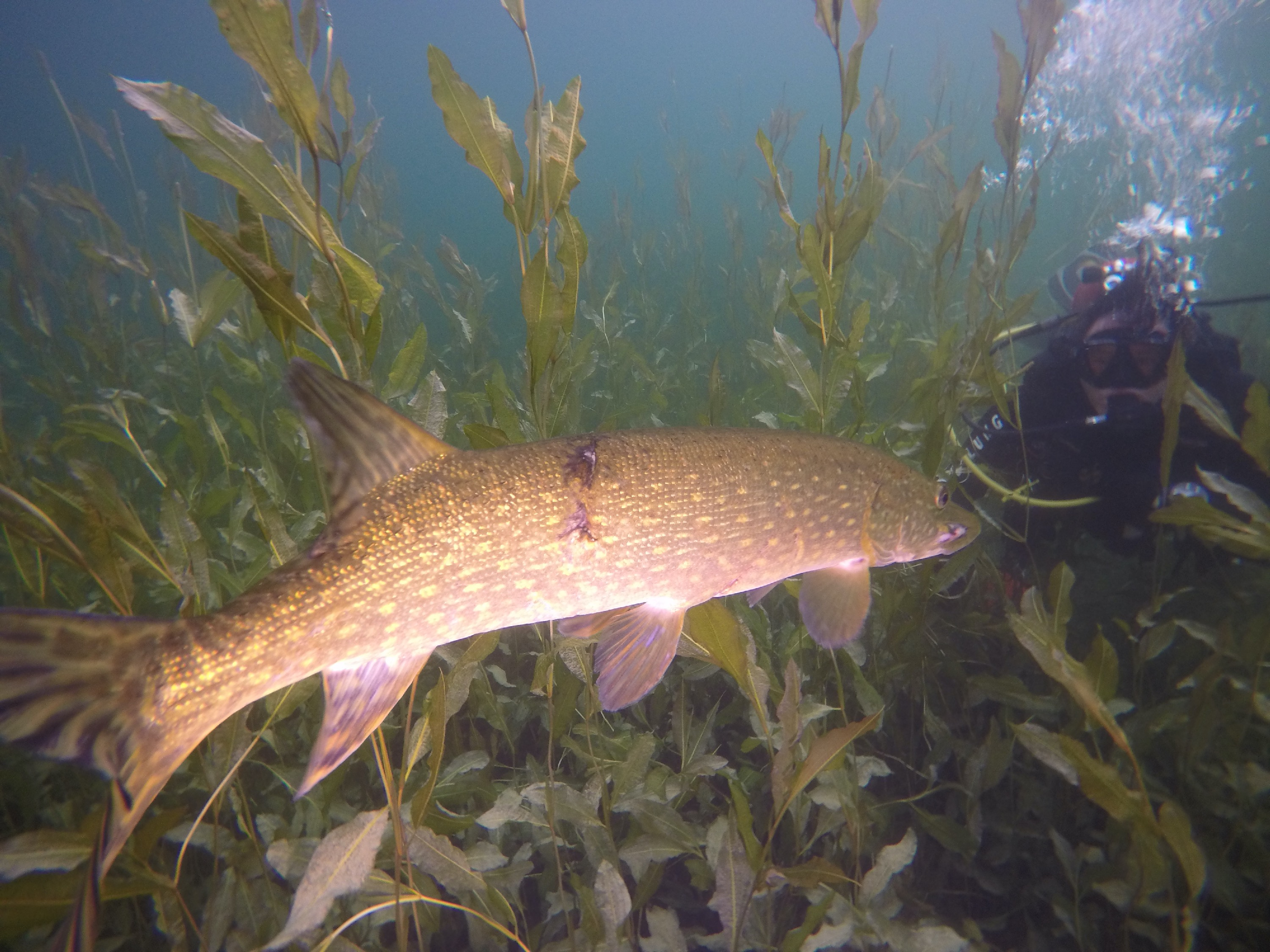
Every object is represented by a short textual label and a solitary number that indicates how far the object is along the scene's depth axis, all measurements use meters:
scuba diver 1.39
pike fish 0.62
